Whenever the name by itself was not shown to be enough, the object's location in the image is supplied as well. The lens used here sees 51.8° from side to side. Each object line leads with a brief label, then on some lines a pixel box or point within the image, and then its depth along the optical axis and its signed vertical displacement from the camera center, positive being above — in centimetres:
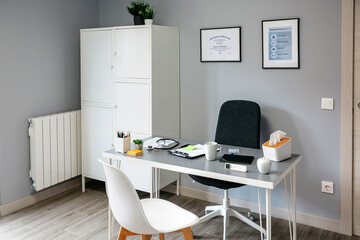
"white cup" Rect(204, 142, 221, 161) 251 -38
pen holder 271 -37
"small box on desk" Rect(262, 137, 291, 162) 246 -38
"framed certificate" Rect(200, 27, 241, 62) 344 +47
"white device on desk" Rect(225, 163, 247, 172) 227 -45
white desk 217 -47
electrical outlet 312 -79
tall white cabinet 354 +6
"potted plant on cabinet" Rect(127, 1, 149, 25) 366 +82
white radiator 362 -54
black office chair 312 -31
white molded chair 195 -70
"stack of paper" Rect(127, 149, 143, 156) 264 -41
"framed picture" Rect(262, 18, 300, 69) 314 +43
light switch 304 -8
